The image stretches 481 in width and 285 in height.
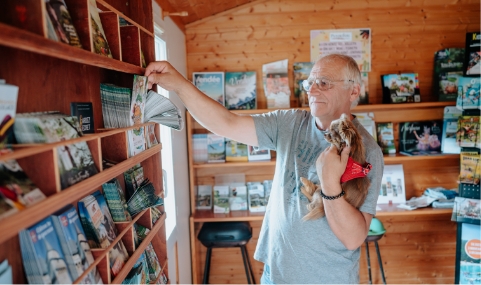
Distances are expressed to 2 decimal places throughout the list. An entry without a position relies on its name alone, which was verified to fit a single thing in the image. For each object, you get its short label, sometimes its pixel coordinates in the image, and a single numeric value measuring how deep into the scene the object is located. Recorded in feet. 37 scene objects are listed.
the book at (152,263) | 4.30
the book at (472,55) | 9.38
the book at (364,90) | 10.43
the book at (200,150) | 10.28
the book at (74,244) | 2.64
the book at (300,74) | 10.35
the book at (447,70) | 10.40
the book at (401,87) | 10.29
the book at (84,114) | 3.29
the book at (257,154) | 10.22
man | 4.60
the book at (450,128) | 10.15
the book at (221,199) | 10.15
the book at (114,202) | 3.64
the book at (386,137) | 10.54
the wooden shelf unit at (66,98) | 2.11
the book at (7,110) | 2.10
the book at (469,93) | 9.39
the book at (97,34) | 3.14
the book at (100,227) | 3.13
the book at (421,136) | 10.62
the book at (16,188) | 2.02
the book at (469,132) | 9.48
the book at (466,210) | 9.11
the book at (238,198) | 10.32
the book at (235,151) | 10.26
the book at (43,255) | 2.41
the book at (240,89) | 10.32
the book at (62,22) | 2.56
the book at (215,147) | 10.26
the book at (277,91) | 10.26
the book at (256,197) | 10.21
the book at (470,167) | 9.20
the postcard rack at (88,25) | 2.28
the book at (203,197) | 10.49
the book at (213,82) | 10.25
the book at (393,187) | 10.56
